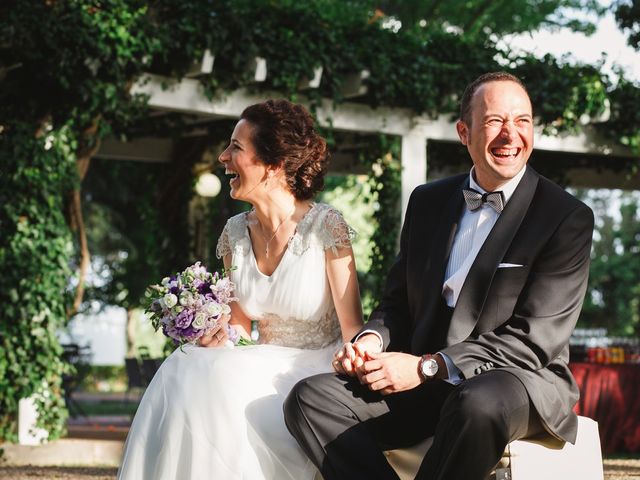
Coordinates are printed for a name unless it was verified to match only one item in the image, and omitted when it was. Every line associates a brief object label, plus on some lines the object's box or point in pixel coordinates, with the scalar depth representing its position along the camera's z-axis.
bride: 3.47
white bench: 3.23
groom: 3.07
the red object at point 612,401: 9.88
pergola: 9.12
